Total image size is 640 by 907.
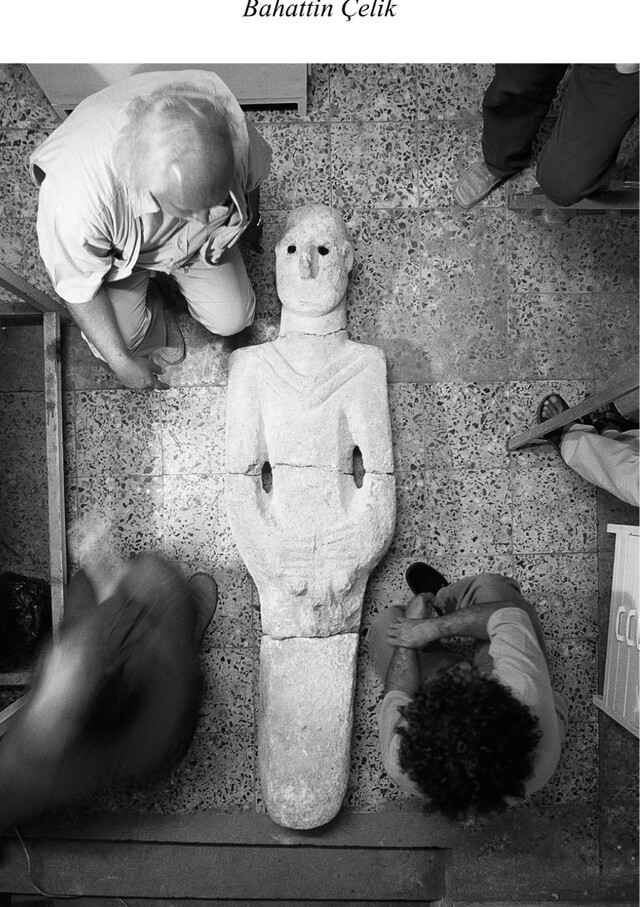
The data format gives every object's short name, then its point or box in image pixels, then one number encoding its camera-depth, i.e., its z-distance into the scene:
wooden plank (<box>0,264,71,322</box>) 2.30
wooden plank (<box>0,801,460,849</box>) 2.85
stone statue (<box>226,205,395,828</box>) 2.68
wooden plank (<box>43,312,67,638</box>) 2.85
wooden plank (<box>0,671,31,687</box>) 2.70
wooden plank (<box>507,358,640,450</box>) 1.80
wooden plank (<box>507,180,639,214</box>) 2.54
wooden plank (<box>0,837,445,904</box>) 2.86
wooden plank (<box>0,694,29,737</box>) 2.47
